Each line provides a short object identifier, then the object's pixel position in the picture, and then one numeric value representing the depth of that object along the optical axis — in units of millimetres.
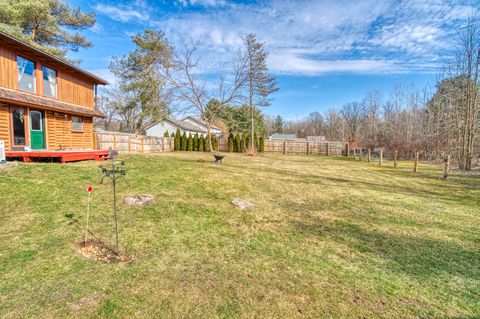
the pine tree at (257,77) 15375
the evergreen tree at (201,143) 22964
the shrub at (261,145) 23047
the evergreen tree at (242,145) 22453
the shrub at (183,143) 22769
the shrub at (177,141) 22625
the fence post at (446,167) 9125
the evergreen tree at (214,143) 22573
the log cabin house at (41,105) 7746
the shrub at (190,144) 22844
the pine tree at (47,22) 11492
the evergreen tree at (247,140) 22406
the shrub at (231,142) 23125
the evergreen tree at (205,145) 23009
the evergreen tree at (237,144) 22859
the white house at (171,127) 28188
